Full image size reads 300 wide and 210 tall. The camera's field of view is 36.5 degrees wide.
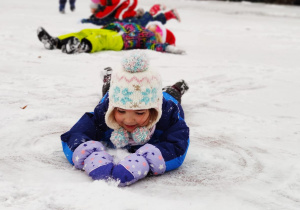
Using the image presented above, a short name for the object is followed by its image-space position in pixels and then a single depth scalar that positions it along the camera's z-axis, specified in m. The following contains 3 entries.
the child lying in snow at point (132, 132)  2.16
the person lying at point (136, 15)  6.87
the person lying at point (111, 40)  5.30
